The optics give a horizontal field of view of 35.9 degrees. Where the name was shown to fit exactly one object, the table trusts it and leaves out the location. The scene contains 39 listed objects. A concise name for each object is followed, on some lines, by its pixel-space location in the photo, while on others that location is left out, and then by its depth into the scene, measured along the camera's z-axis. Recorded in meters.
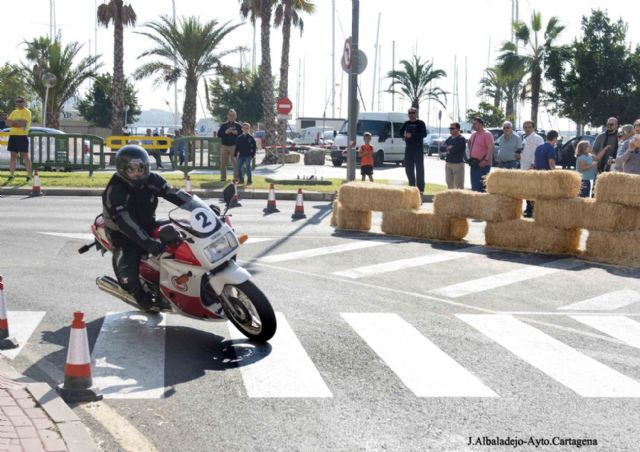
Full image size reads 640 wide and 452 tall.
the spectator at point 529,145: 18.33
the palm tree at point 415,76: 77.56
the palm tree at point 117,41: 39.44
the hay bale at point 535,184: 13.27
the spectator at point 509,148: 19.50
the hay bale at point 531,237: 13.52
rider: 8.05
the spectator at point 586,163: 17.47
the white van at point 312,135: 78.23
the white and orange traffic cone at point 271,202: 19.22
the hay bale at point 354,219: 15.93
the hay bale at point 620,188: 12.58
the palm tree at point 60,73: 51.12
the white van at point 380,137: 40.69
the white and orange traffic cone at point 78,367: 6.10
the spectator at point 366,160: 24.90
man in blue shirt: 17.17
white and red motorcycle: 7.52
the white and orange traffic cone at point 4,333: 7.43
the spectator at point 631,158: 14.71
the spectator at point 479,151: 19.22
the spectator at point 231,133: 24.72
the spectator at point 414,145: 20.33
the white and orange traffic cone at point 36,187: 21.47
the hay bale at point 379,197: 15.27
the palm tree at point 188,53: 43.19
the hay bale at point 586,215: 12.77
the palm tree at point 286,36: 41.91
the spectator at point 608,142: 17.75
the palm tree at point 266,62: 39.41
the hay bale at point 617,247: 12.73
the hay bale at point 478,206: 13.99
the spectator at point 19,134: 23.12
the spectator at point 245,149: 24.38
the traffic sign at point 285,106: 37.09
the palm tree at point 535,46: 53.97
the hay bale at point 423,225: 14.77
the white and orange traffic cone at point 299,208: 18.17
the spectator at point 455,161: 19.69
